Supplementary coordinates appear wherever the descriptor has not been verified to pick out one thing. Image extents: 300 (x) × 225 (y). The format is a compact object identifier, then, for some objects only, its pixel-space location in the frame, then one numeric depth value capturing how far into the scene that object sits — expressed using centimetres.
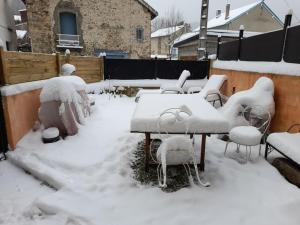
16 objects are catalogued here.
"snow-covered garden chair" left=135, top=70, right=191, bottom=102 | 627
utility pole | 1028
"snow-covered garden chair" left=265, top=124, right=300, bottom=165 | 271
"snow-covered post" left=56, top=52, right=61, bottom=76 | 632
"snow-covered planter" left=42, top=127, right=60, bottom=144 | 394
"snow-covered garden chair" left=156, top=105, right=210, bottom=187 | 260
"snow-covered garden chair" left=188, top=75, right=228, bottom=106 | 547
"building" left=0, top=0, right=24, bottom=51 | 1115
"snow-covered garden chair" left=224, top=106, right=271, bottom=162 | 320
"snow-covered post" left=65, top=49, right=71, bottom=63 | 741
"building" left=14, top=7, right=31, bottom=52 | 2030
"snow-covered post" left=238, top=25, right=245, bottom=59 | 608
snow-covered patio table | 259
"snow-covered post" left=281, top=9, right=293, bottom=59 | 410
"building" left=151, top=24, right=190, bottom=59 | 3104
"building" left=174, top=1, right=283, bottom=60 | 1813
